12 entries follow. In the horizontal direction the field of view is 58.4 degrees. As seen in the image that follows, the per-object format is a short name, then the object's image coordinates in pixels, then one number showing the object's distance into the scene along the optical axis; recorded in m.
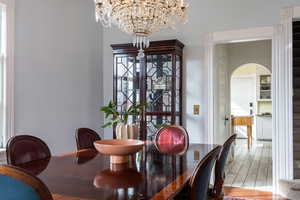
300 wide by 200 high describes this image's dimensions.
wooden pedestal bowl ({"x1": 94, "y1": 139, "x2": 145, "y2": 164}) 1.88
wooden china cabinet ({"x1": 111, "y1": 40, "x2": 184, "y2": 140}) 3.86
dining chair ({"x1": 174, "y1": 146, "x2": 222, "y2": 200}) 1.45
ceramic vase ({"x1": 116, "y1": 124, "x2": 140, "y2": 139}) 3.00
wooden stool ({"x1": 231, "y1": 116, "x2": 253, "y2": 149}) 7.37
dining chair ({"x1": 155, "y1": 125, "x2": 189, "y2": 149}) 2.99
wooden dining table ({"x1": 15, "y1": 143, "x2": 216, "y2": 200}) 1.32
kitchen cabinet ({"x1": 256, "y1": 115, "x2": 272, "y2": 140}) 8.59
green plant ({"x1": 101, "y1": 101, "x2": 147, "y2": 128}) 3.32
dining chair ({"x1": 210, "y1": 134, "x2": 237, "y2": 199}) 2.01
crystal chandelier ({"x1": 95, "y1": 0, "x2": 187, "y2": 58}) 2.42
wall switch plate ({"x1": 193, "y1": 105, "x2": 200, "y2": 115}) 3.99
